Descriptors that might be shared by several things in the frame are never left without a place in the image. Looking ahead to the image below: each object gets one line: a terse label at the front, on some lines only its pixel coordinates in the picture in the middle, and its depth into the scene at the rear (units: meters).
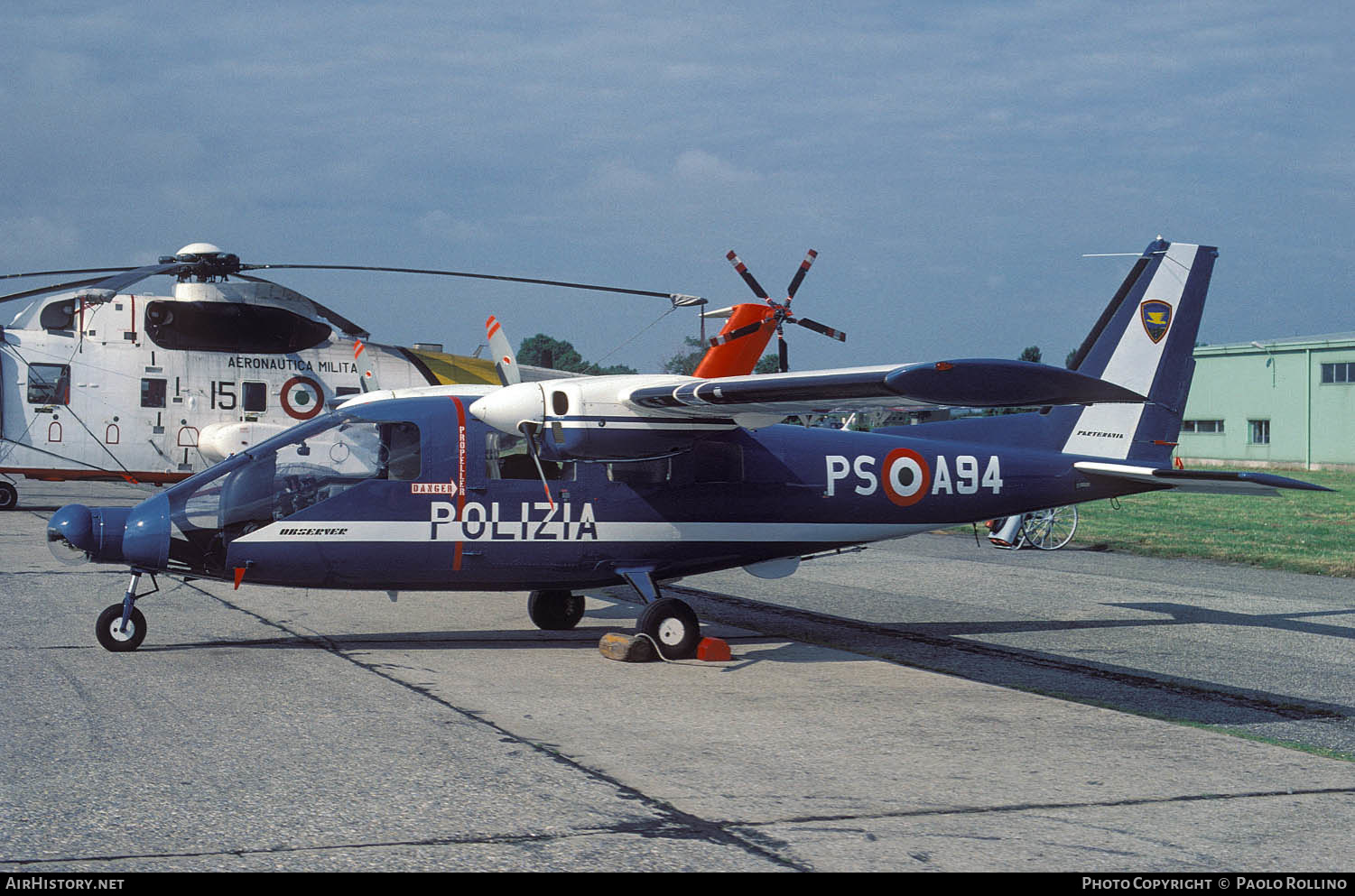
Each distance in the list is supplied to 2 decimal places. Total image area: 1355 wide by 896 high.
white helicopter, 24.38
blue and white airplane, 10.77
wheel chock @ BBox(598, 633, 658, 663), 11.05
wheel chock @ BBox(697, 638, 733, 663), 11.09
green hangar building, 68.25
